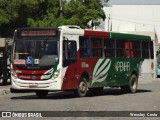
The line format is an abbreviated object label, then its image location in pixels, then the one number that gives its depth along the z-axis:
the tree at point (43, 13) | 47.97
